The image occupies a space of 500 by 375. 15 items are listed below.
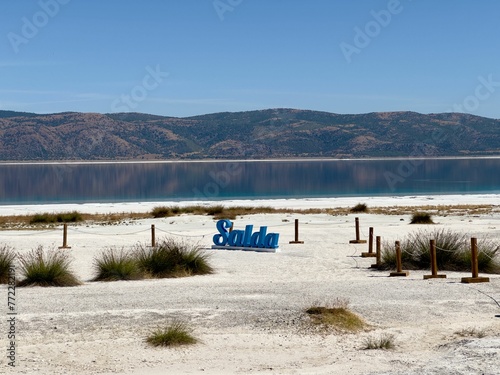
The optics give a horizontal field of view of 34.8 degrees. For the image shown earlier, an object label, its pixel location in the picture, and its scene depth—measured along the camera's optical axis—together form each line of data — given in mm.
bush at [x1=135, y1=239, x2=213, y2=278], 17516
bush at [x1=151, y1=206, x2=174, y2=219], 39425
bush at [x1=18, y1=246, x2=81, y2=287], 15453
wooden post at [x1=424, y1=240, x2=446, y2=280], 16375
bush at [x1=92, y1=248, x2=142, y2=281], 16719
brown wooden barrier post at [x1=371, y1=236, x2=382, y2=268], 18488
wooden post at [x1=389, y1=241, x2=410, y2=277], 17000
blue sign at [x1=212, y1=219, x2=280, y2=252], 22797
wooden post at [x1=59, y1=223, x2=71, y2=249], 23562
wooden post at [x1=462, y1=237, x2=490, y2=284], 15588
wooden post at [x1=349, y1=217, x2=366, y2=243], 24875
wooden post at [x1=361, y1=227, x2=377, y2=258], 21078
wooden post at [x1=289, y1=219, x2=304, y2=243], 24997
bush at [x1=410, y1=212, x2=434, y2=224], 32125
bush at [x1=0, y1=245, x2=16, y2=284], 16156
